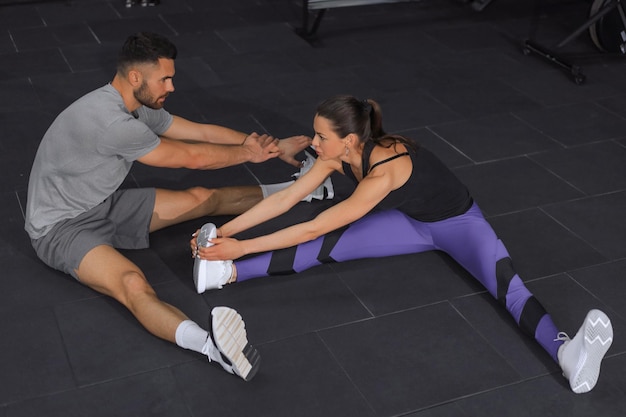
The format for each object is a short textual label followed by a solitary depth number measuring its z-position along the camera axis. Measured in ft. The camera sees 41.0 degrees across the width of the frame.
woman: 9.53
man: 9.61
